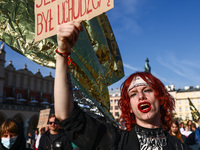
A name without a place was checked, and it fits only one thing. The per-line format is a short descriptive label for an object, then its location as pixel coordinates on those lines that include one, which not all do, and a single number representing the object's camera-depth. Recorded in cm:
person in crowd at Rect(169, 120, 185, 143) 531
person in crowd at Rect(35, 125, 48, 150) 715
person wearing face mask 298
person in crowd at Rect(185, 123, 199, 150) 528
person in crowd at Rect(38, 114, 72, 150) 460
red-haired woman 135
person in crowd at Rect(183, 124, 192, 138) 884
